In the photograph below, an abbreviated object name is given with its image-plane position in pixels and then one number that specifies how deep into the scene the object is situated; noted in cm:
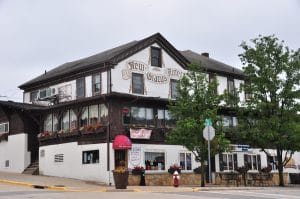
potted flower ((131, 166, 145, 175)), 3396
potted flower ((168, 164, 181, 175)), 3407
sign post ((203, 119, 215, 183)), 2818
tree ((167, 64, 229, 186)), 3164
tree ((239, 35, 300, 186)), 3684
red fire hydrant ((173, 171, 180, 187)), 2989
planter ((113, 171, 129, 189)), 2644
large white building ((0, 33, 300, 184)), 3550
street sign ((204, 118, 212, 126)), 2885
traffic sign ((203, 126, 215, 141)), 2817
